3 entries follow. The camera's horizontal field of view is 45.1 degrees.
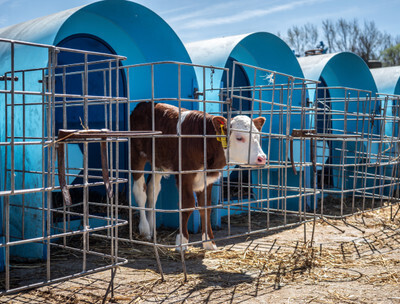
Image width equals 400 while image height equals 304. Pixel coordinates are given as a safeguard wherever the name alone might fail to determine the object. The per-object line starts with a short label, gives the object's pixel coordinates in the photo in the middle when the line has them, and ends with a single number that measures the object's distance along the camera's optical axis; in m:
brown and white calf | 5.89
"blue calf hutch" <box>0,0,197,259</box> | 5.62
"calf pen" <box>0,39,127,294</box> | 5.21
